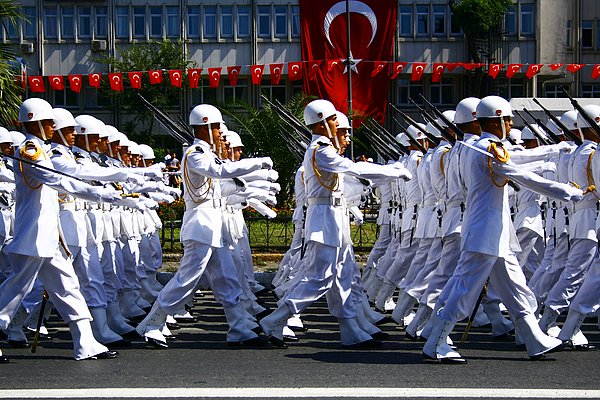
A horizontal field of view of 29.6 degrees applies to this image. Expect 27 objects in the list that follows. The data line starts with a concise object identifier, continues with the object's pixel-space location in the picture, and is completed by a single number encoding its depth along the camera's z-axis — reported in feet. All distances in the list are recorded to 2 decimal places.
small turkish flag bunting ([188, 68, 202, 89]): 120.88
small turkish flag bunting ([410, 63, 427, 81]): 141.25
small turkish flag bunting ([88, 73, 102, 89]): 124.67
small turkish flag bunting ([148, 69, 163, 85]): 120.54
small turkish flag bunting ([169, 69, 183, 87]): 120.83
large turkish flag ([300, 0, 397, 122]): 163.12
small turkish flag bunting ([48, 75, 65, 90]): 130.31
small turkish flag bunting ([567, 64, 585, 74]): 124.16
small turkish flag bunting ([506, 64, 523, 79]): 124.74
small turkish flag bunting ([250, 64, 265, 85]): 132.75
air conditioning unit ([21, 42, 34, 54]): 165.68
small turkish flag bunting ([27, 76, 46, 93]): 128.26
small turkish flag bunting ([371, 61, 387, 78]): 150.73
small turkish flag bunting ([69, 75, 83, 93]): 126.93
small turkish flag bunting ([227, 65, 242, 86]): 125.18
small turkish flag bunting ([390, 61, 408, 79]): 144.25
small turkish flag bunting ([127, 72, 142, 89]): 116.57
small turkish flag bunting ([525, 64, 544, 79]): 132.95
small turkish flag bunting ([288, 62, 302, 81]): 134.92
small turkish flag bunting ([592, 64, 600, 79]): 122.75
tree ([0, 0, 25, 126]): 54.39
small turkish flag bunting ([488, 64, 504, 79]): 129.70
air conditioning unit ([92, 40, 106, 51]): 167.43
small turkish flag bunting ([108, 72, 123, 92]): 121.49
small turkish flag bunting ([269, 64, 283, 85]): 135.49
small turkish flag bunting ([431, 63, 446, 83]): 138.63
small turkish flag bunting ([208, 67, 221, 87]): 124.06
